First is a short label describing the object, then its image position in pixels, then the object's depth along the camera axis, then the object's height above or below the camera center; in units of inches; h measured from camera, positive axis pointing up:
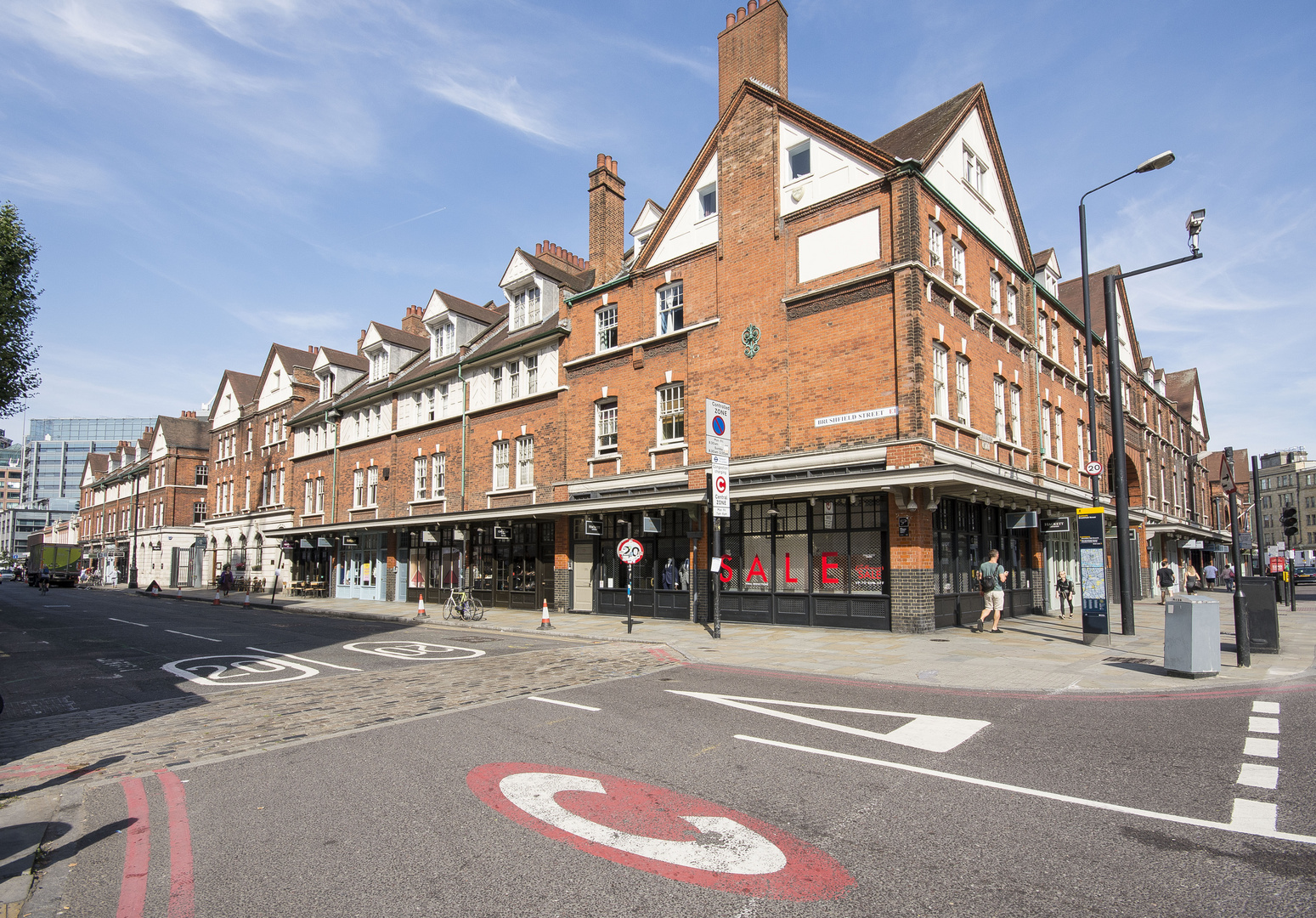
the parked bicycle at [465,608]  876.6 -91.1
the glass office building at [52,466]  7204.7 +665.9
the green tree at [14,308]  851.4 +266.6
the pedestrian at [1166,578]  1212.5 -72.6
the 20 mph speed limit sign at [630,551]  685.3 -16.4
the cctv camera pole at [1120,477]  605.3 +48.9
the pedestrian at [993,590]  652.1 -50.3
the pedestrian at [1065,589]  876.0 -66.8
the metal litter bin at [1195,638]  403.5 -58.0
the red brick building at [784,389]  681.0 +166.8
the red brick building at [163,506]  2273.6 +89.7
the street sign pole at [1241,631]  437.5 -57.9
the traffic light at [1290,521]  845.8 +15.4
